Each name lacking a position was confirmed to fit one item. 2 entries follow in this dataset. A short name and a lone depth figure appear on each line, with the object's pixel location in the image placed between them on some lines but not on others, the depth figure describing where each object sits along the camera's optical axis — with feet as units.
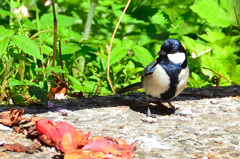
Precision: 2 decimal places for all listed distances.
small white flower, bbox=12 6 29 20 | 20.27
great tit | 16.87
